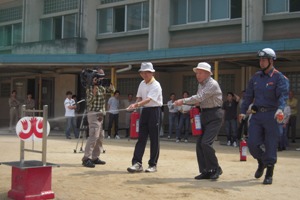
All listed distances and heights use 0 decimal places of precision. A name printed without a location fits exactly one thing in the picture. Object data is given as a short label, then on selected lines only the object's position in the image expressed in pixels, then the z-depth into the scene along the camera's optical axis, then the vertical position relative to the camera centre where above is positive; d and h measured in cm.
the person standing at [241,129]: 1393 -55
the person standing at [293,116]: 1442 -9
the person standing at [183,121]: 1598 -35
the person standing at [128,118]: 1841 -32
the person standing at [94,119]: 887 -18
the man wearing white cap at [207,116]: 738 -7
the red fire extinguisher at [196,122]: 764 -18
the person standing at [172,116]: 1678 -18
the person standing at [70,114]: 1703 -17
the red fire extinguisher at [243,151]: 1005 -89
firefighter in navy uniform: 710 +4
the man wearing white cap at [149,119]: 820 -15
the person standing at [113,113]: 1750 -10
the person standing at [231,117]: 1477 -16
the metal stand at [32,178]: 580 -92
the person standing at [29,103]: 2021 +28
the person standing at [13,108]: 2009 +4
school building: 1725 +345
